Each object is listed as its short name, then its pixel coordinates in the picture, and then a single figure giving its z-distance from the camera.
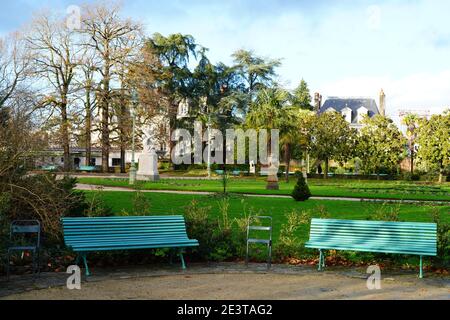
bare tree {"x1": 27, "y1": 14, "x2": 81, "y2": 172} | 43.38
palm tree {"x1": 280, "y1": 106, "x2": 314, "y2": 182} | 33.31
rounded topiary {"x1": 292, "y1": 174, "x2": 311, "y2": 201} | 21.84
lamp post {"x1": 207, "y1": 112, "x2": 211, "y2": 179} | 54.23
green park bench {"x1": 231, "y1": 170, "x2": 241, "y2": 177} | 52.22
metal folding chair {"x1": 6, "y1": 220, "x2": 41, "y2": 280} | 8.30
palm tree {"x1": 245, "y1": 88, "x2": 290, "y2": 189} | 32.97
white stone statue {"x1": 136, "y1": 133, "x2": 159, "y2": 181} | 37.41
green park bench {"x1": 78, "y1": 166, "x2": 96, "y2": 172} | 48.03
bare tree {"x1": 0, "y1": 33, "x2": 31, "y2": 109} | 25.01
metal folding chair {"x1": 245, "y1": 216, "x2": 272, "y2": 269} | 9.34
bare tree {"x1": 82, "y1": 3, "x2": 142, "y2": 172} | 45.47
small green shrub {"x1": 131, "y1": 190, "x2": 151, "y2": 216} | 10.97
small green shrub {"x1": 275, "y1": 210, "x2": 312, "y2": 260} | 10.14
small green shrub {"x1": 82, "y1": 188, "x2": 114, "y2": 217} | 10.88
